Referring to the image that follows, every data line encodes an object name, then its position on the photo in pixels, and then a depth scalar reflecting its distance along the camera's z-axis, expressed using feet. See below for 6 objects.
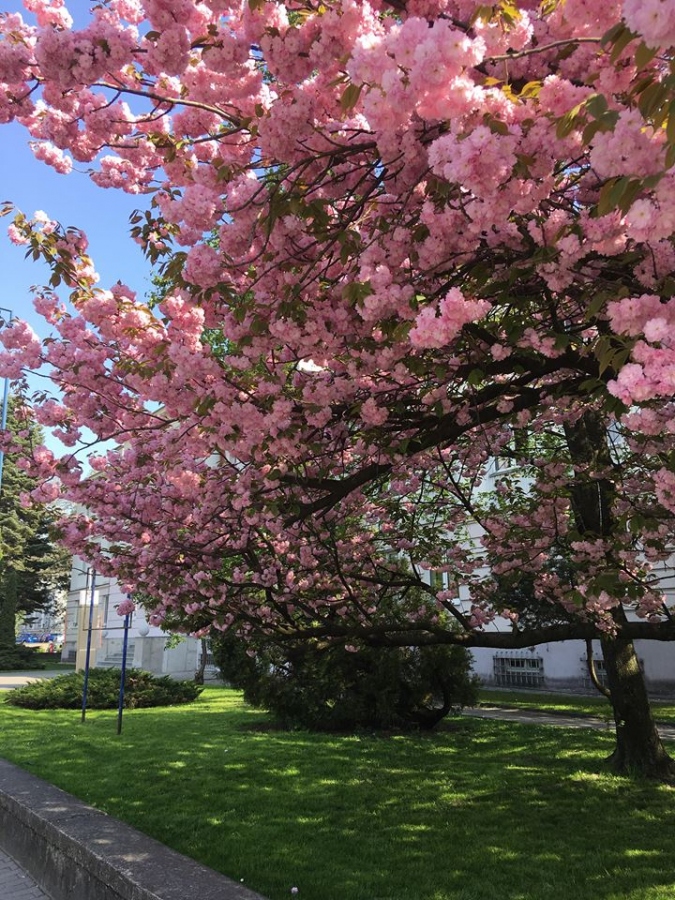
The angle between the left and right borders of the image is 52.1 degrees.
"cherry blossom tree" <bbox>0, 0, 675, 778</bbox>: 7.89
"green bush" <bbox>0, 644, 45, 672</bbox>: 106.93
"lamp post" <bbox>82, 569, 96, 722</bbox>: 42.82
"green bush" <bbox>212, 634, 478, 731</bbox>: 36.96
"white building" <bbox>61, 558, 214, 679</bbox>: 64.80
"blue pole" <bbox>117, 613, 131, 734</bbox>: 37.60
